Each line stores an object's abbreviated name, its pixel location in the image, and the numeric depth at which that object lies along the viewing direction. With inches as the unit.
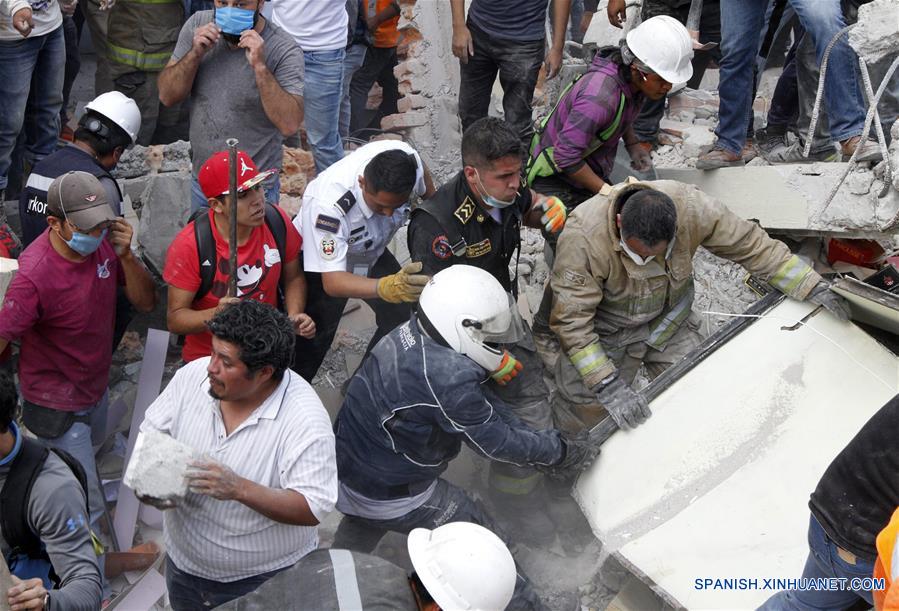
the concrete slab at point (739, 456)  134.8
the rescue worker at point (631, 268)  157.0
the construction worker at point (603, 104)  181.9
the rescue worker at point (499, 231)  161.0
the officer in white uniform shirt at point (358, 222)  158.7
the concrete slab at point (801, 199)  186.1
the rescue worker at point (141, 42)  229.6
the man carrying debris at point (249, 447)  113.5
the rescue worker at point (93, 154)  166.1
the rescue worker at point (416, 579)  99.3
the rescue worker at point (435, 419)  135.5
